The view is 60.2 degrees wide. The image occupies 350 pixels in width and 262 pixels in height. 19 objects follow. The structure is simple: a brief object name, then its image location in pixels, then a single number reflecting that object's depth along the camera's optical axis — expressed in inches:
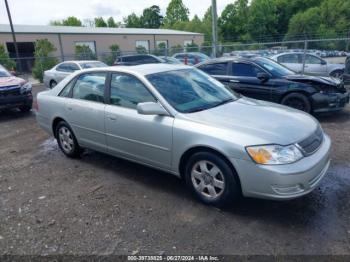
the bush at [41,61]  772.6
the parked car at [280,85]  269.4
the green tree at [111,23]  3683.6
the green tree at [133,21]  3543.3
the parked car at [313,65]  466.0
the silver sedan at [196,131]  117.8
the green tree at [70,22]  3435.0
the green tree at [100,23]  3464.1
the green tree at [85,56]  931.3
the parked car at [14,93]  330.6
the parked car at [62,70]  509.4
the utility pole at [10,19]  819.4
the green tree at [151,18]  3718.3
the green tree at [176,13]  3570.4
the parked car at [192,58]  721.0
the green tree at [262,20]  2637.1
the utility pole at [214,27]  629.3
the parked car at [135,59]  667.7
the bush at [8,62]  794.7
